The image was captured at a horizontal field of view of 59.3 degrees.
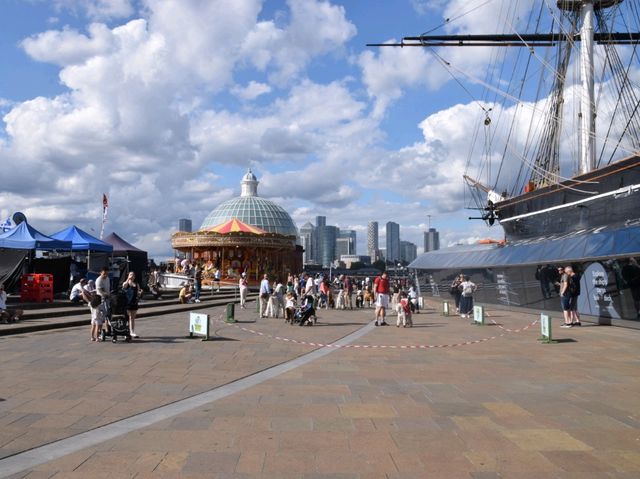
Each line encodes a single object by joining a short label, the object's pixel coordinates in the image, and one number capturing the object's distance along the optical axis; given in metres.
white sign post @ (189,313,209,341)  13.02
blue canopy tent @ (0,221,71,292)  19.34
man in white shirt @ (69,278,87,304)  18.73
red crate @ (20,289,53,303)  18.55
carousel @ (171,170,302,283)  46.81
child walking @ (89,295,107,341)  12.23
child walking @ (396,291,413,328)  17.11
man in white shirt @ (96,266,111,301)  12.41
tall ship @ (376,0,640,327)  17.11
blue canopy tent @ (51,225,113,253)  22.33
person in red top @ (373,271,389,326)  17.58
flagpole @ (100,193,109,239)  33.56
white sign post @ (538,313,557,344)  12.86
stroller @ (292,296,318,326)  17.40
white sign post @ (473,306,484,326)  17.44
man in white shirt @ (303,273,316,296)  19.34
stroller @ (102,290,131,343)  12.42
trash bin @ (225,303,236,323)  17.72
